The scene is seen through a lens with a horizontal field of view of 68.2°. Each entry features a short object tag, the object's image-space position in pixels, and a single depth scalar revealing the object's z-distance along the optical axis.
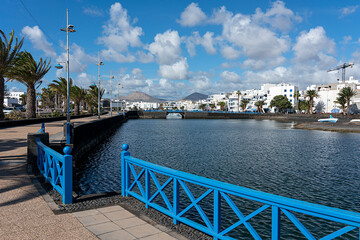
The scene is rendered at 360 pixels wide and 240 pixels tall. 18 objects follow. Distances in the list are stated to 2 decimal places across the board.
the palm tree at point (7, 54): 27.69
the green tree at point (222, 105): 193.81
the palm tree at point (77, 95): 62.01
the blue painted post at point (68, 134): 15.74
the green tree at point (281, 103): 122.72
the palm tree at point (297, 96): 122.99
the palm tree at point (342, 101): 98.29
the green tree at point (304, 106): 119.88
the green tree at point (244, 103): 163.55
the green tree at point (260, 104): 147.88
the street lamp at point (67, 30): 22.19
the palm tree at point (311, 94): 109.93
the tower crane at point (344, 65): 181.75
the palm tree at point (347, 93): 94.06
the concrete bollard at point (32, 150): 10.15
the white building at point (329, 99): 110.88
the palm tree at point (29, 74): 34.88
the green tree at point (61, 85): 55.54
